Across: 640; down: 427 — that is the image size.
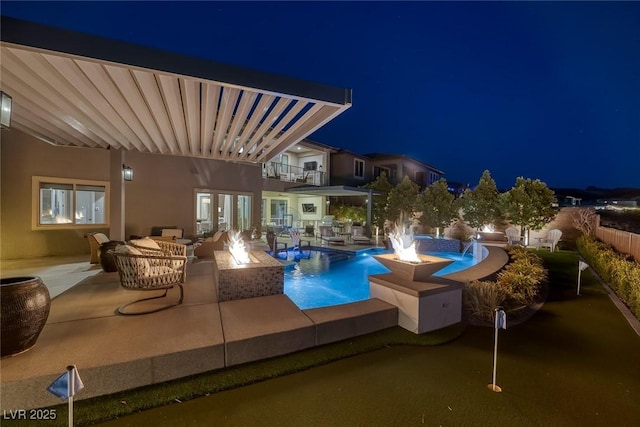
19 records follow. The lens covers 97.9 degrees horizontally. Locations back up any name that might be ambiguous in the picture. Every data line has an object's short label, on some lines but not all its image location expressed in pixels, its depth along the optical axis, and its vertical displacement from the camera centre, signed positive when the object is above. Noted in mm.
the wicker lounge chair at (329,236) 12500 -1227
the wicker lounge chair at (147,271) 3527 -830
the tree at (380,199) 16266 +733
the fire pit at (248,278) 4035 -1038
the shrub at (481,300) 4188 -1346
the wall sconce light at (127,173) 7478 +931
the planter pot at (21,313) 2338 -947
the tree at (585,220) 11992 -252
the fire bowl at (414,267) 3949 -803
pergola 3008 +1679
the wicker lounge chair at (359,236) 12922 -1210
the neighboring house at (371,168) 20875 +3552
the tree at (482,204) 13617 +428
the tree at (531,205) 12750 +383
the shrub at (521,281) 4762 -1274
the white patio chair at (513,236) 11535 -976
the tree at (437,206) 14469 +315
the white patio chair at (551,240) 11539 -1140
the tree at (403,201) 15258 +581
